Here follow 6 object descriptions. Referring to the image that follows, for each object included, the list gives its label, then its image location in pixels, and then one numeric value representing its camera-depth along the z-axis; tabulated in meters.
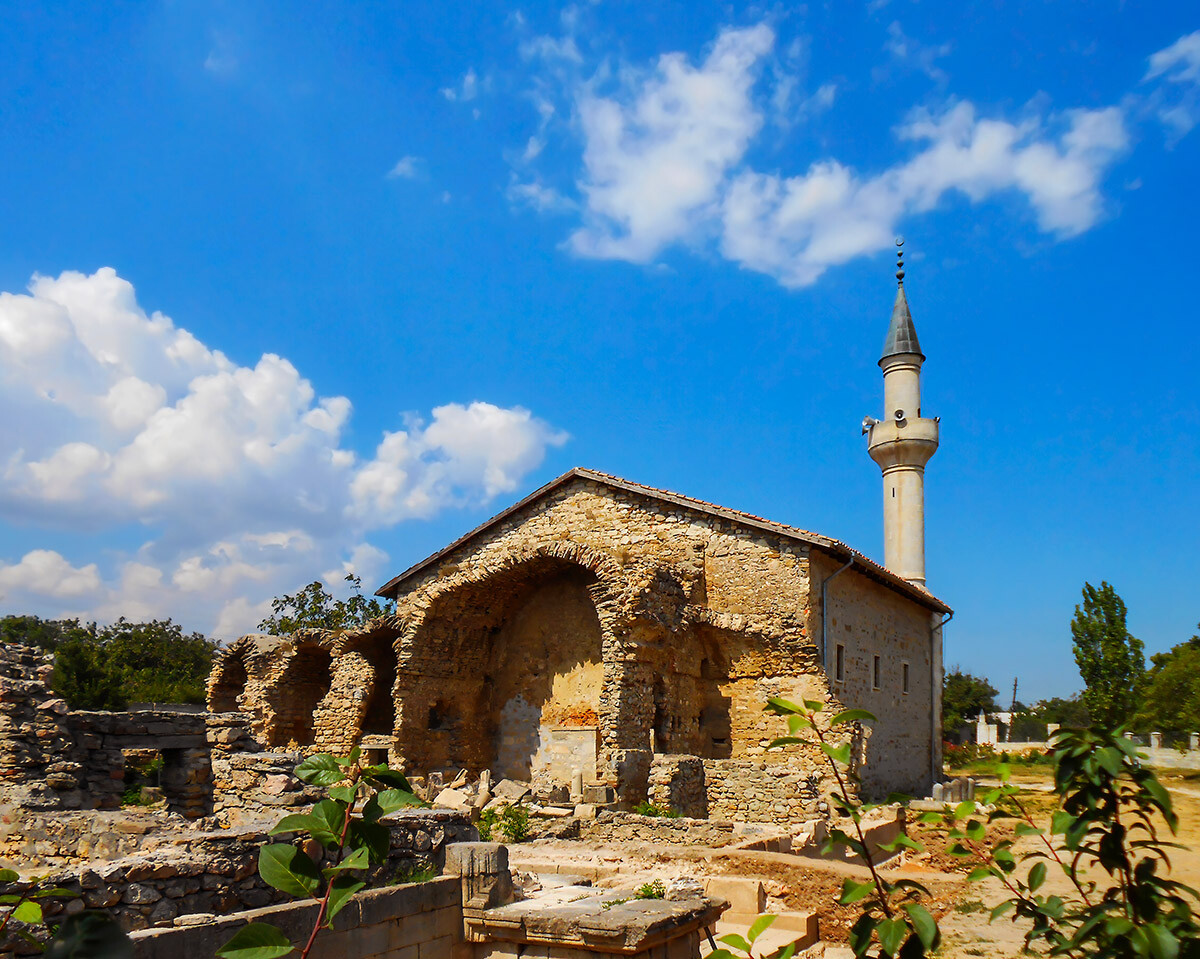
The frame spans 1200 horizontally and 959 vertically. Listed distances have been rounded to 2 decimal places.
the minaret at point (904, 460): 27.84
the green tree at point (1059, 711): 58.42
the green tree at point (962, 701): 47.41
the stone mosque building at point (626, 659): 16.83
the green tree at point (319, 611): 41.94
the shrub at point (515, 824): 13.73
